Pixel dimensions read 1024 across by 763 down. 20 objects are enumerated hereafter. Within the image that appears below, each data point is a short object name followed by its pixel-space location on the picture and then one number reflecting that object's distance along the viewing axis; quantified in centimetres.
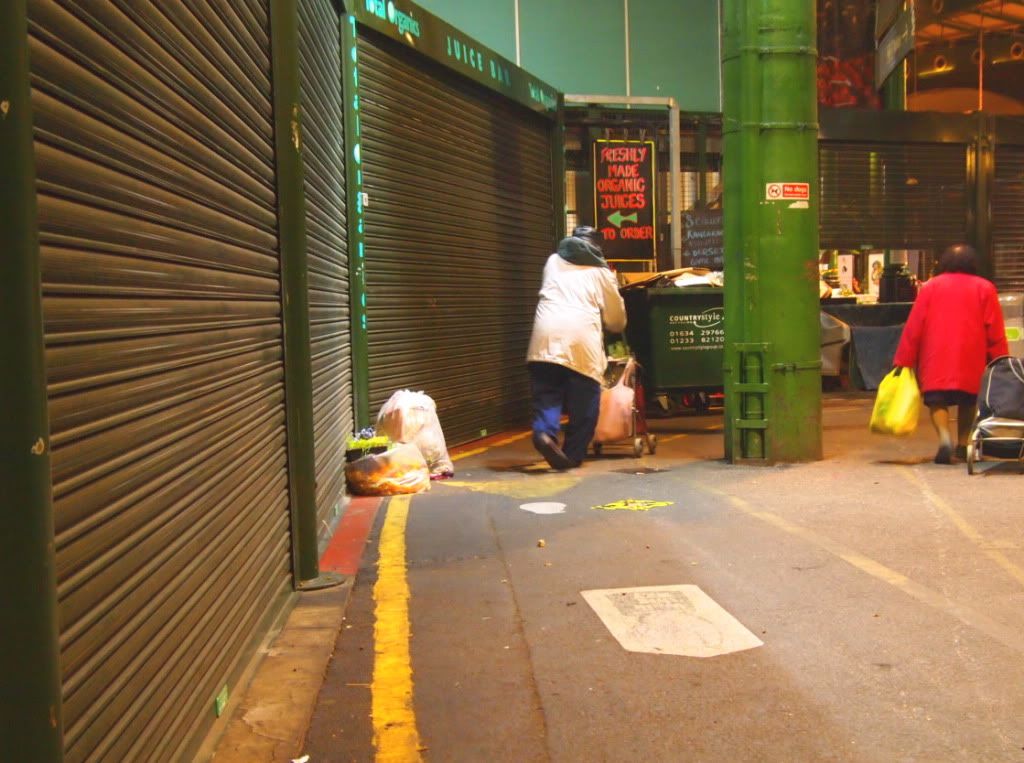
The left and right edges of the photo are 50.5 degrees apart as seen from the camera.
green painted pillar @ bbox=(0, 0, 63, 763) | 191
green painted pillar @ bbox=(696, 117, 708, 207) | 1822
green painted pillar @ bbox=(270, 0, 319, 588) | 544
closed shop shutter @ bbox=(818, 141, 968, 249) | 1831
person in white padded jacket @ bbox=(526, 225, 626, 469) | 916
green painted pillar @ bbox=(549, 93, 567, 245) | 1448
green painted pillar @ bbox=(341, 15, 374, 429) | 905
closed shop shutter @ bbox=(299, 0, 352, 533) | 702
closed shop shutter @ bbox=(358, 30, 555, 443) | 975
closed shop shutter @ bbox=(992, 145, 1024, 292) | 1922
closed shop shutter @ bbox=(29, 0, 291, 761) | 245
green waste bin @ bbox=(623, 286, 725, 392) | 1308
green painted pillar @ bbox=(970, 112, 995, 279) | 1894
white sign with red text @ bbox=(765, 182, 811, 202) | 922
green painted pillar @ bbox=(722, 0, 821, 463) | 919
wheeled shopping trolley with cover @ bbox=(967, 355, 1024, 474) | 830
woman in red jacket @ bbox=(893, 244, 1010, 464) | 897
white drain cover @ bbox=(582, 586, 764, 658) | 450
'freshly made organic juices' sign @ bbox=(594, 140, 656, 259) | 1622
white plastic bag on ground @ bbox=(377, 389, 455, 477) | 889
